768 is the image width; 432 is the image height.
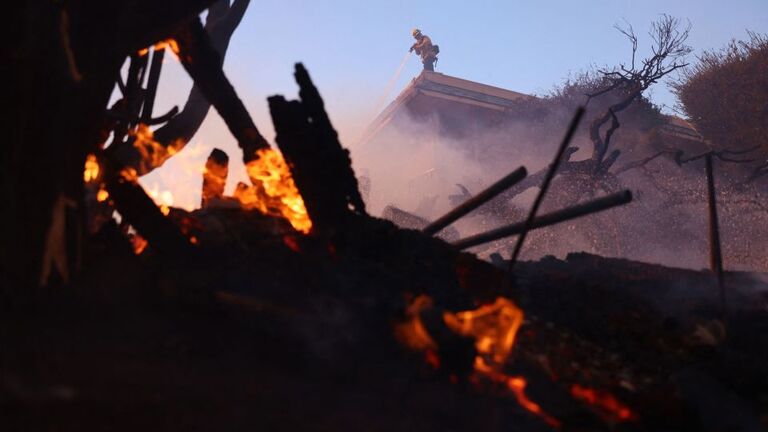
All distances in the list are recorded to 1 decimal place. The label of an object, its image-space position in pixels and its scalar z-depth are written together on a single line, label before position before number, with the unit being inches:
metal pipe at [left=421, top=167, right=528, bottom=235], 219.6
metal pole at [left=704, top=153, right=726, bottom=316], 222.5
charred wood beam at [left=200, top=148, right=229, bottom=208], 266.2
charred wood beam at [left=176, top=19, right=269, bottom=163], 222.7
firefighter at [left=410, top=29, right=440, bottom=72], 1212.5
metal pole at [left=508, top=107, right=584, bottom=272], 150.1
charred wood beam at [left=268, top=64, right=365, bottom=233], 212.2
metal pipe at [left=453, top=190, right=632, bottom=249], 199.4
